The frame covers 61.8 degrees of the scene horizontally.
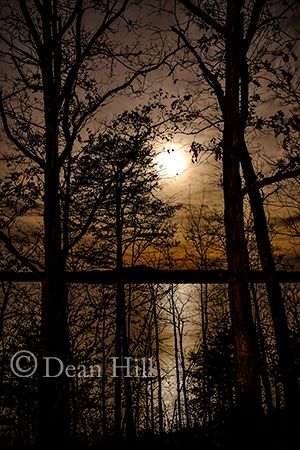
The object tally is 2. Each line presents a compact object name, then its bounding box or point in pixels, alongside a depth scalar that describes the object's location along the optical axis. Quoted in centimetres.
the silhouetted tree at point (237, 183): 452
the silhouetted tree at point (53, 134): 386
